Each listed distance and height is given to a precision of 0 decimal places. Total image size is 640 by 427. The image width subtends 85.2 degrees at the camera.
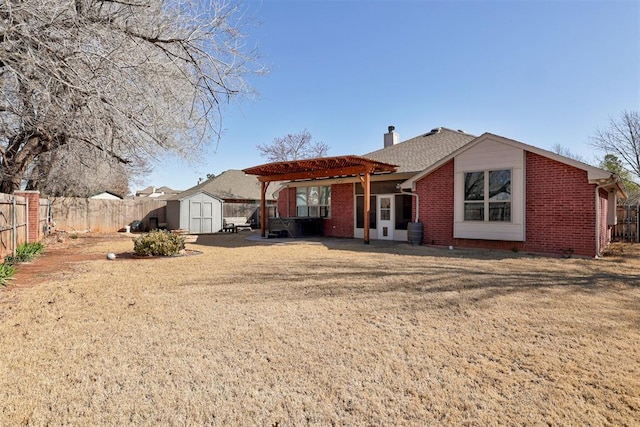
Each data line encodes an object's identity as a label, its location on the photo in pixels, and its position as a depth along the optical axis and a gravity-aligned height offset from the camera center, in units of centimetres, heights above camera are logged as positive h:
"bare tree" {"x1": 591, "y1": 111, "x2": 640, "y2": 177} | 2411 +588
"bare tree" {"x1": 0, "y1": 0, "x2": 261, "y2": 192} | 442 +219
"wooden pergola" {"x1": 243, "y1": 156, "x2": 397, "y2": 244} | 1275 +196
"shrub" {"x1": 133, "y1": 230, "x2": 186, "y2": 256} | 992 -81
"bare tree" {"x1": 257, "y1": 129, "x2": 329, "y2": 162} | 4084 +828
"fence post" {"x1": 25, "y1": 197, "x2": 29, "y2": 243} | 1051 +22
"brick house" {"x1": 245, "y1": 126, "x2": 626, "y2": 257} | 953 +63
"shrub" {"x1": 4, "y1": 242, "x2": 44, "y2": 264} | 828 -97
